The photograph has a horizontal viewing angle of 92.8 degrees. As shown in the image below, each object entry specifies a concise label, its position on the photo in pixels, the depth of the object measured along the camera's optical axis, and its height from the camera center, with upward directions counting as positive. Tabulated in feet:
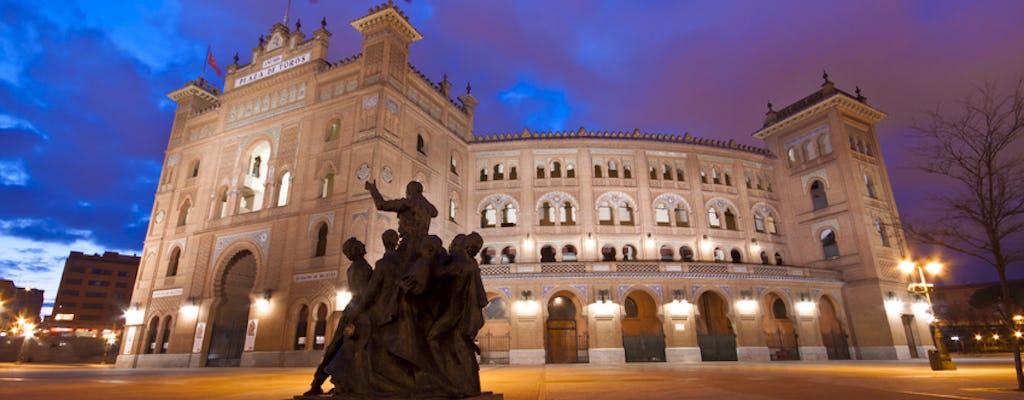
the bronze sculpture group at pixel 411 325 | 17.38 +0.76
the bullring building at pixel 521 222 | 80.74 +23.07
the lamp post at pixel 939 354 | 47.32 -1.26
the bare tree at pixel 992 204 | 32.60 +9.04
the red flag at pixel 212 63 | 102.22 +57.82
